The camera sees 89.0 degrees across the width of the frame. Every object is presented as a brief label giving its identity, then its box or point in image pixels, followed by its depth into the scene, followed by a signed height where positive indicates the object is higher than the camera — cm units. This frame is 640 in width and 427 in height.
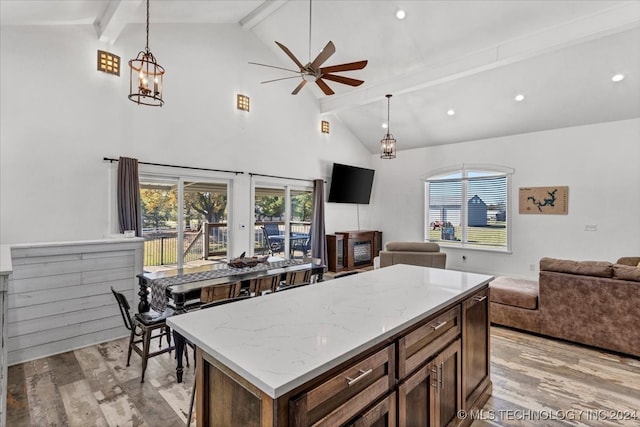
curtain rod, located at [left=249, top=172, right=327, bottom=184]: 615 +75
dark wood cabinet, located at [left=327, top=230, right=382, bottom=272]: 755 -85
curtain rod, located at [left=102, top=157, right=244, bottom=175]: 442 +72
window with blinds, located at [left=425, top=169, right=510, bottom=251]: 706 +15
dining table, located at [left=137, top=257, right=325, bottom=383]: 289 -69
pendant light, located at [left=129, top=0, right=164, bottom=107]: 281 +115
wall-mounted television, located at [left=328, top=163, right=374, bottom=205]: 771 +75
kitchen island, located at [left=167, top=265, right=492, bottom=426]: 110 -56
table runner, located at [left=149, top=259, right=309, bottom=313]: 311 -68
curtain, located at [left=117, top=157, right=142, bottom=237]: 443 +22
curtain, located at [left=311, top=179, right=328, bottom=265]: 717 -27
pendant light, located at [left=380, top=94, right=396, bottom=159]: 601 +127
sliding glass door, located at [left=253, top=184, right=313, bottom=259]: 645 -13
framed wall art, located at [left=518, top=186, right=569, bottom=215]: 620 +31
